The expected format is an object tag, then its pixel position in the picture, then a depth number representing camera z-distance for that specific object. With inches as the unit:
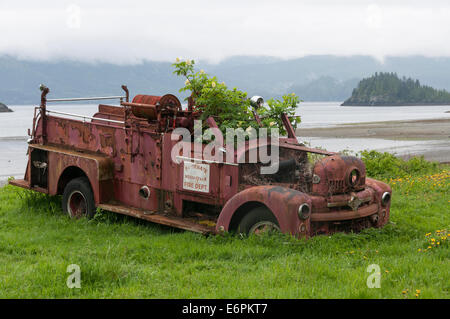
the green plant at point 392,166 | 582.2
